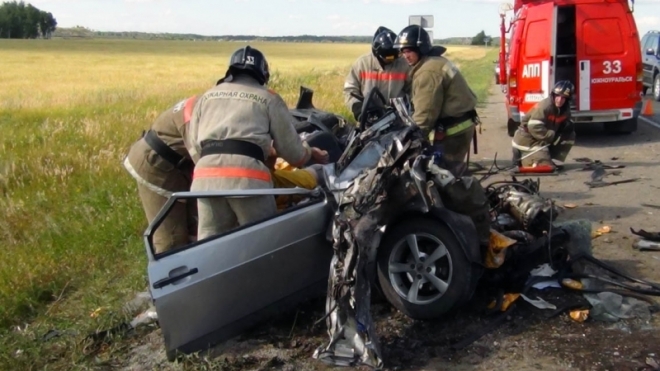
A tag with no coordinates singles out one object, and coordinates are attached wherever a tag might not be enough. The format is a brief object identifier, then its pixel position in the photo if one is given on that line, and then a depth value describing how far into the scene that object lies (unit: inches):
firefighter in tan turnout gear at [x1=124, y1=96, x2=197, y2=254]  198.5
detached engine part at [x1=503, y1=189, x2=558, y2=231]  199.9
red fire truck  461.4
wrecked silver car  152.9
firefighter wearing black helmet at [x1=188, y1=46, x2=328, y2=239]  167.2
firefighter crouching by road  371.6
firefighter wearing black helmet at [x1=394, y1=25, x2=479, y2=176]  257.6
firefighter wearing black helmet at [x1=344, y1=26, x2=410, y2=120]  284.2
